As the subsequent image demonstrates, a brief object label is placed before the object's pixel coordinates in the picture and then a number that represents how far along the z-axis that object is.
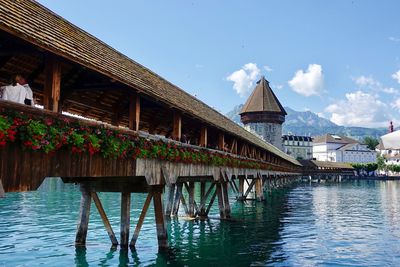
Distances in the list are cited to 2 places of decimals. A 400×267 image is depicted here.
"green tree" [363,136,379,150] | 163.35
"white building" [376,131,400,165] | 146.38
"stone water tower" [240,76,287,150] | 71.81
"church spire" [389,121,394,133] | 185.25
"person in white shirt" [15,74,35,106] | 7.31
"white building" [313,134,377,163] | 139.00
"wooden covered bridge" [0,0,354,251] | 6.45
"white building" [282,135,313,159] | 143.90
